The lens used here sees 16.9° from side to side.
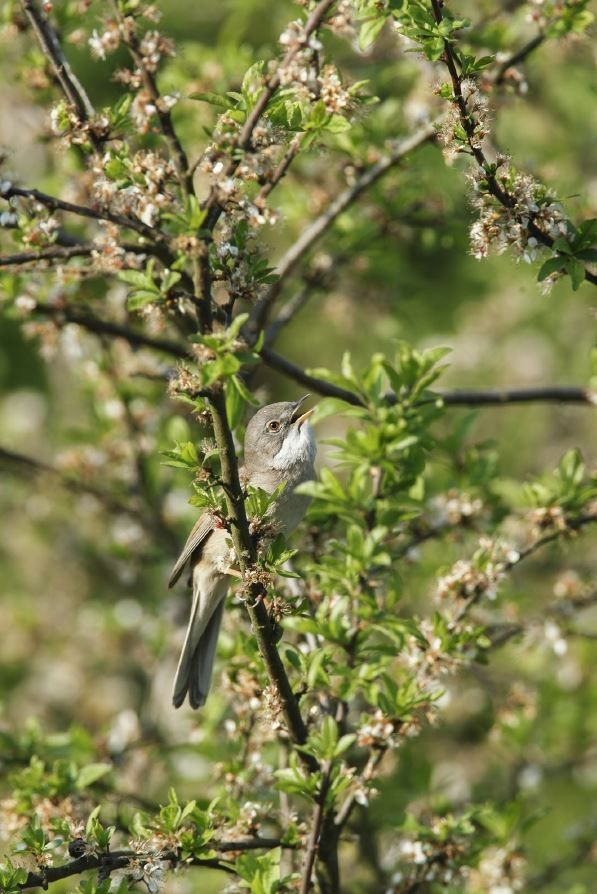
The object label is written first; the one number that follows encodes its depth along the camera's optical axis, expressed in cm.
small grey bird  880
